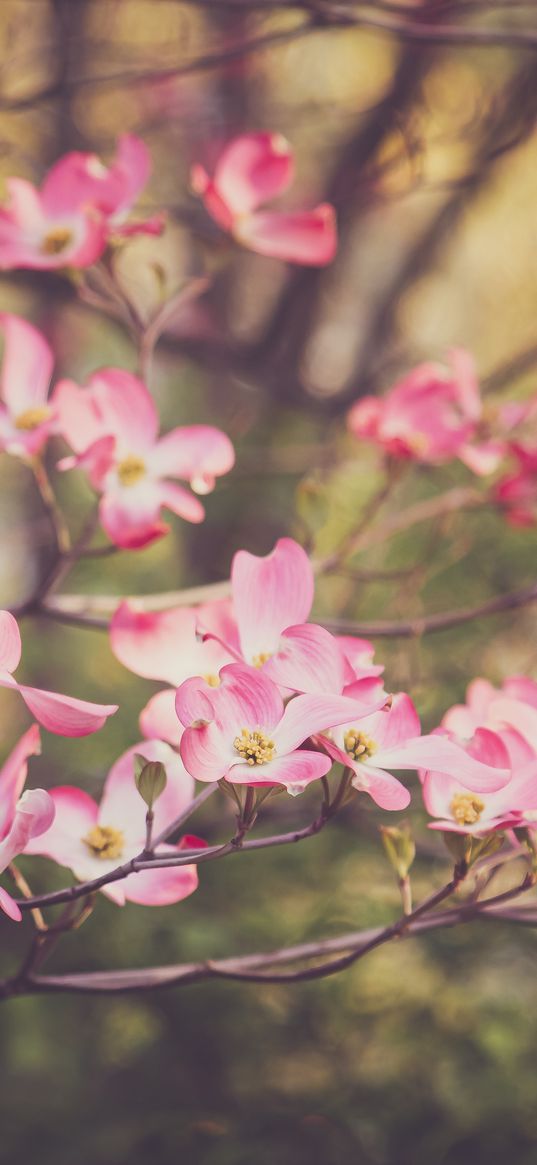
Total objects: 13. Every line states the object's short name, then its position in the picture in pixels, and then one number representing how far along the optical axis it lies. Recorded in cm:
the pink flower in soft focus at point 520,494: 172
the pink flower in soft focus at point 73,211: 144
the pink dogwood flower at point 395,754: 123
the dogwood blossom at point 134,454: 139
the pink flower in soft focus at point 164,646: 131
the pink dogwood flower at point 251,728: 121
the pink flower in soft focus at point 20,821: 122
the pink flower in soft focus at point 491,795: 124
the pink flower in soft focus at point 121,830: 128
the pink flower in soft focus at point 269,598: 128
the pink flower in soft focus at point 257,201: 151
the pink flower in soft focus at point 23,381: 141
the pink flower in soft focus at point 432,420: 161
